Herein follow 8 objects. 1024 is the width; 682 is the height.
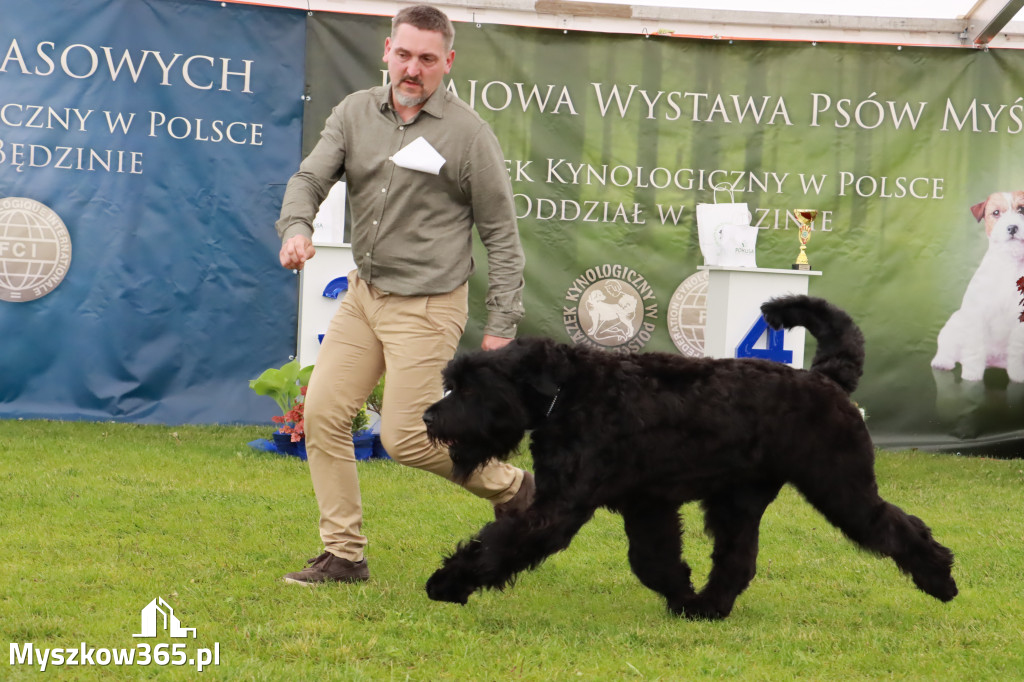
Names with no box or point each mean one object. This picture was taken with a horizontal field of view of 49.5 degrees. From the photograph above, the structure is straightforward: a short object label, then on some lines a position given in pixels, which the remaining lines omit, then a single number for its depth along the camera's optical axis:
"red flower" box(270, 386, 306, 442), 7.28
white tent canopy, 8.74
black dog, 3.63
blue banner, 8.24
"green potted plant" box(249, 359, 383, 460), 7.39
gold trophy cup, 8.20
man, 4.09
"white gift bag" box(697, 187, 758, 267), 8.04
